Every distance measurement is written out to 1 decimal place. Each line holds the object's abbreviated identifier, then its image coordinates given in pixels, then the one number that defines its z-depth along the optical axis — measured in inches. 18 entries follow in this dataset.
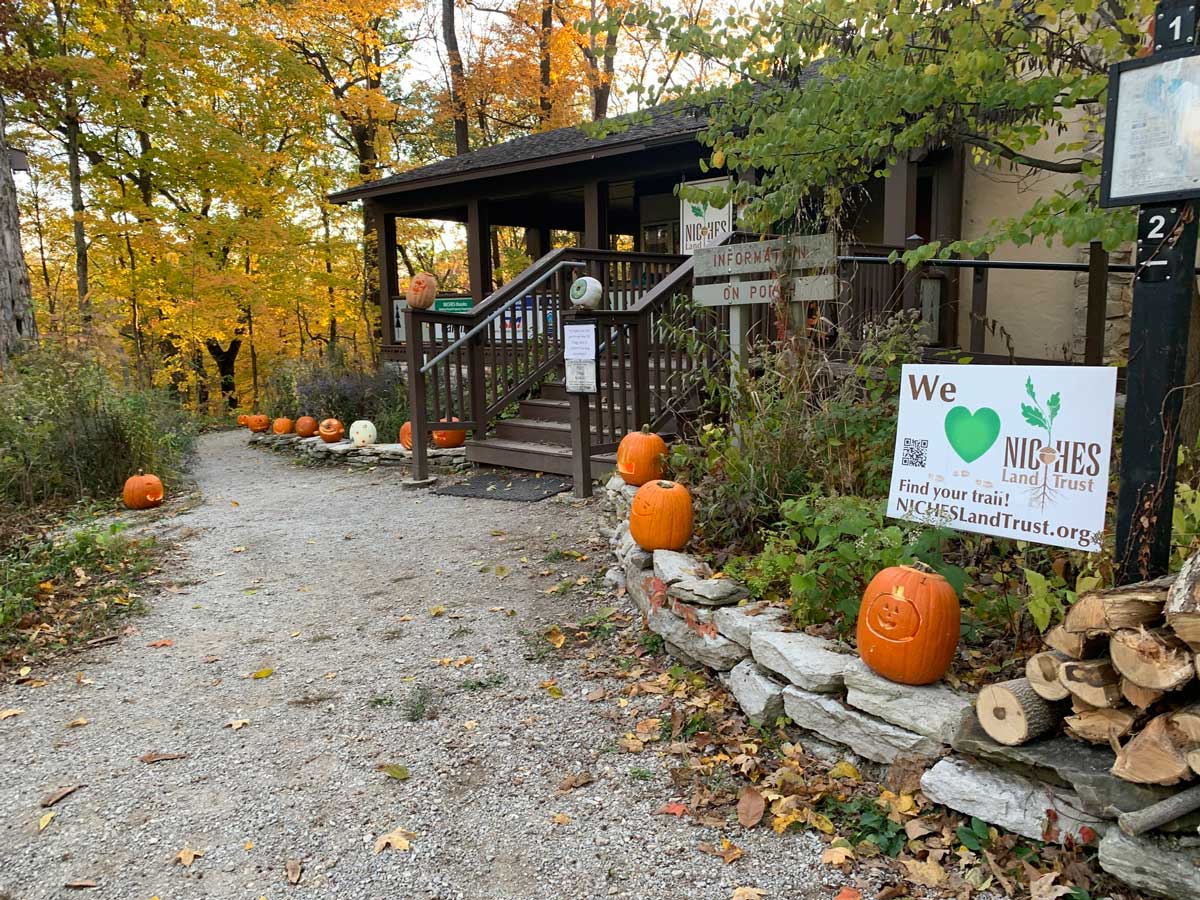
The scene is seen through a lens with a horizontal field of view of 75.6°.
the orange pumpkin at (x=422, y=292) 322.7
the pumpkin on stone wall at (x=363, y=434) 354.6
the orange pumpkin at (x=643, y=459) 184.2
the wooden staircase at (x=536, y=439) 272.8
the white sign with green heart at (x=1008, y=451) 89.9
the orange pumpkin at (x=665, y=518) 146.6
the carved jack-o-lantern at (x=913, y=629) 91.8
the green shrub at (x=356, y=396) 387.5
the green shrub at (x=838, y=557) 106.9
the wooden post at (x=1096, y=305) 193.5
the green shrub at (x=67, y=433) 264.8
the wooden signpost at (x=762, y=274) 146.8
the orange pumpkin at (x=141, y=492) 268.1
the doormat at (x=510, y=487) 252.2
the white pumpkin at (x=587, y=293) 232.2
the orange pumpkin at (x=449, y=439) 323.6
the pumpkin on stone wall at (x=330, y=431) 371.6
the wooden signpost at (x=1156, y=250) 76.5
